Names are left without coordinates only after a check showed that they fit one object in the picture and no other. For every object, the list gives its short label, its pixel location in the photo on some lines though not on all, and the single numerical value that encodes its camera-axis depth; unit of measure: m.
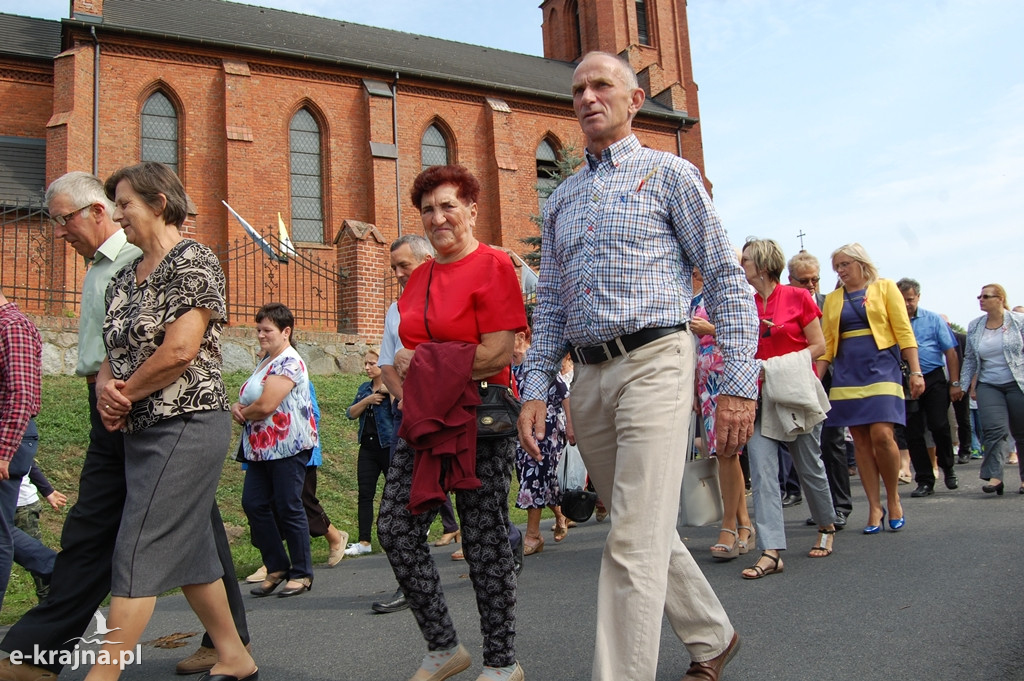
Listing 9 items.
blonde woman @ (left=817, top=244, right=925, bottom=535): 6.61
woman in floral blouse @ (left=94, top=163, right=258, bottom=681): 3.28
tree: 27.25
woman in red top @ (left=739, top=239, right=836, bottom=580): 5.95
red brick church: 24.81
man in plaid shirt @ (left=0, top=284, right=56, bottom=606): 4.31
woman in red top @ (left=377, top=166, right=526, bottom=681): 3.51
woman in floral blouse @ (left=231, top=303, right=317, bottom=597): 5.95
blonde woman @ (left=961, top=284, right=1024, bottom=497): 8.72
